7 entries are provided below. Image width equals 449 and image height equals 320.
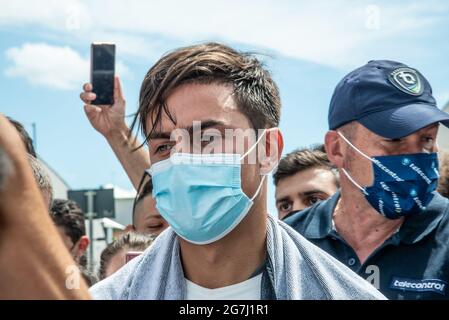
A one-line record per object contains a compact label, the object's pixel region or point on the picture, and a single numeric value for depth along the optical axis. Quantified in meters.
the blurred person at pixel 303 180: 3.97
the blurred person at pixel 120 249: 3.70
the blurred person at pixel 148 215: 3.84
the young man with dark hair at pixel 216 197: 2.01
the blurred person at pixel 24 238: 0.85
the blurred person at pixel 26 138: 3.03
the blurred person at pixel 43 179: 2.85
